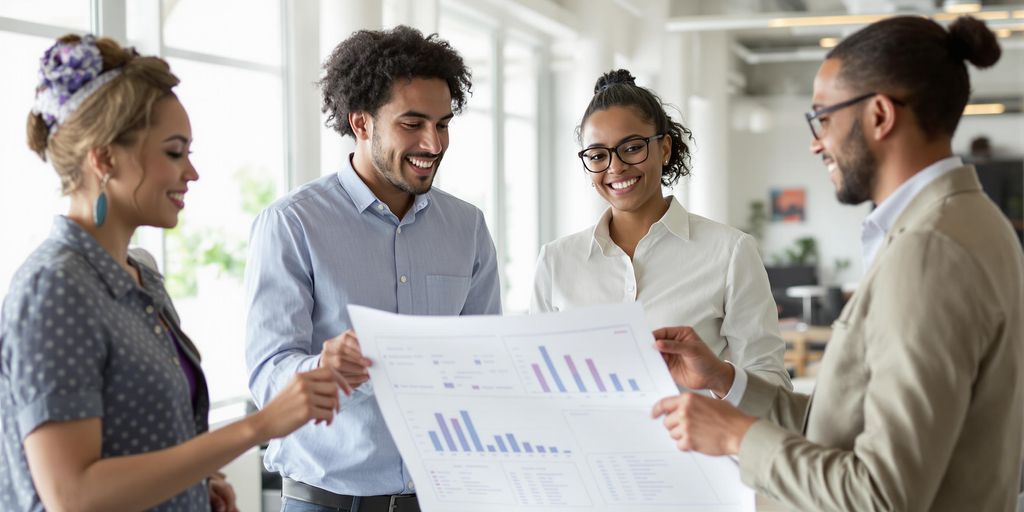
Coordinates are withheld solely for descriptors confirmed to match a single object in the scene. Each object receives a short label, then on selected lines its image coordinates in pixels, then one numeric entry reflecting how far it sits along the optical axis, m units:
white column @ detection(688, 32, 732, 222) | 13.70
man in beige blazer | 1.37
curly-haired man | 2.14
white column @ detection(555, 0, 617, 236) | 10.32
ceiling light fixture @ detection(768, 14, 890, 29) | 9.40
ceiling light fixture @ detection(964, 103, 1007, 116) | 14.63
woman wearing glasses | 2.41
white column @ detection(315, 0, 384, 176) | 5.54
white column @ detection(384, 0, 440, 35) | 6.77
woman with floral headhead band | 1.40
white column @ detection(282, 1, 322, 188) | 5.52
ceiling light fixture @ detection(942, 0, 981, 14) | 9.26
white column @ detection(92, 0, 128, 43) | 4.34
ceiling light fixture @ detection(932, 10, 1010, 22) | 9.44
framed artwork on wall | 16.22
